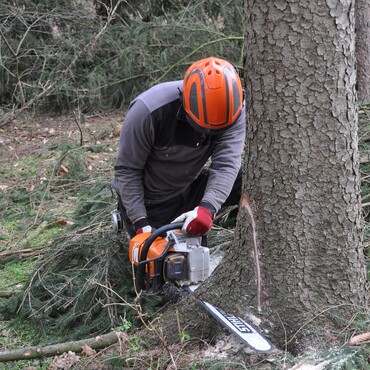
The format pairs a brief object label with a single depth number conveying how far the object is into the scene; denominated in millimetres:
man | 5906
